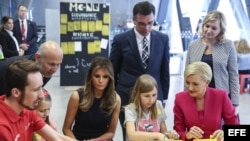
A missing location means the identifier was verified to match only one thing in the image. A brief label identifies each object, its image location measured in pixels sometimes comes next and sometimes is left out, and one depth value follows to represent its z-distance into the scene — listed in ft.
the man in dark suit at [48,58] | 7.23
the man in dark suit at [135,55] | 8.66
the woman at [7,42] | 19.74
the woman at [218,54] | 8.34
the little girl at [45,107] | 7.09
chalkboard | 21.65
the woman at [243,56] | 22.16
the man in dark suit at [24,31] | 21.76
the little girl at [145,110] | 7.60
